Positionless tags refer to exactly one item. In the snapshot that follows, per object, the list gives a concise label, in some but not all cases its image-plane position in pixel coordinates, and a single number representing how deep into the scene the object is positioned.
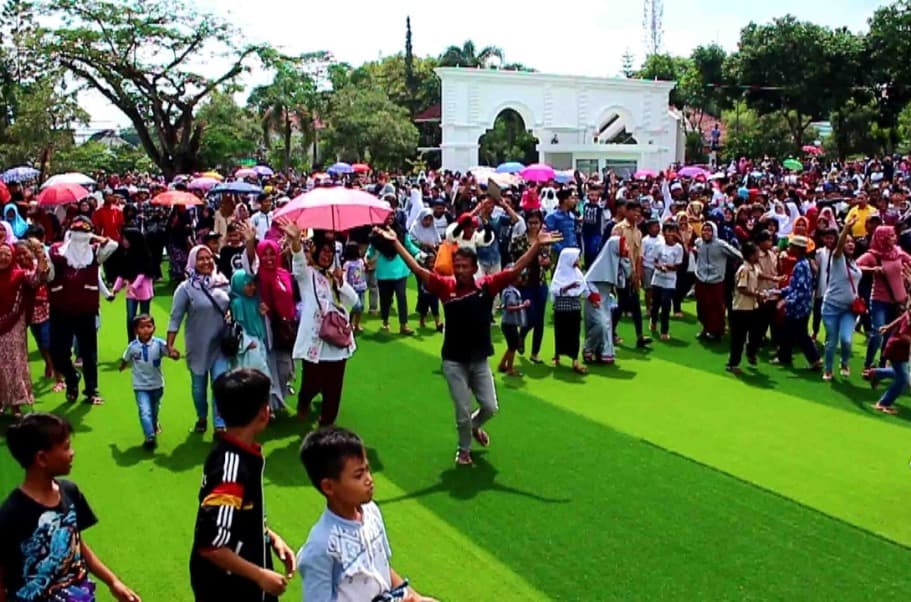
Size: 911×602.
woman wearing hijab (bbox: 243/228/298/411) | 6.98
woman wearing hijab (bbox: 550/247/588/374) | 9.19
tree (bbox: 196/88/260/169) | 36.66
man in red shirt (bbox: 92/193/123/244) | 12.07
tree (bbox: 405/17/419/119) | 53.16
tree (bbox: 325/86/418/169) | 38.56
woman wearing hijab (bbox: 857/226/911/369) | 8.79
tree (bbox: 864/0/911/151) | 37.50
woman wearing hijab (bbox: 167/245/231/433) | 6.91
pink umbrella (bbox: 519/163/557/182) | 21.03
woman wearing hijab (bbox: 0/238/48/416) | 6.96
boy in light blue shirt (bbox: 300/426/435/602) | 2.71
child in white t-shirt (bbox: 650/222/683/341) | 10.78
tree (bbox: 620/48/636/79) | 65.12
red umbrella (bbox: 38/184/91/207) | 11.11
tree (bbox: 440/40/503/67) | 53.56
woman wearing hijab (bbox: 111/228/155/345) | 9.48
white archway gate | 34.91
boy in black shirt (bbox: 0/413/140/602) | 2.97
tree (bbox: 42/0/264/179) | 26.62
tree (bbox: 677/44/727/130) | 44.03
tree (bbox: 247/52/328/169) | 30.45
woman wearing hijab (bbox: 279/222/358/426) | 6.72
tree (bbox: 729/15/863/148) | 39.16
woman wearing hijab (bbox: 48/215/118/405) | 7.65
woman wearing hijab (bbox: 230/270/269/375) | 6.95
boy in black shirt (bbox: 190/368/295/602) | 2.83
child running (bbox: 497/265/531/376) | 8.90
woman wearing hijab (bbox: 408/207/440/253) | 11.65
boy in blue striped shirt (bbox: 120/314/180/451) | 6.75
